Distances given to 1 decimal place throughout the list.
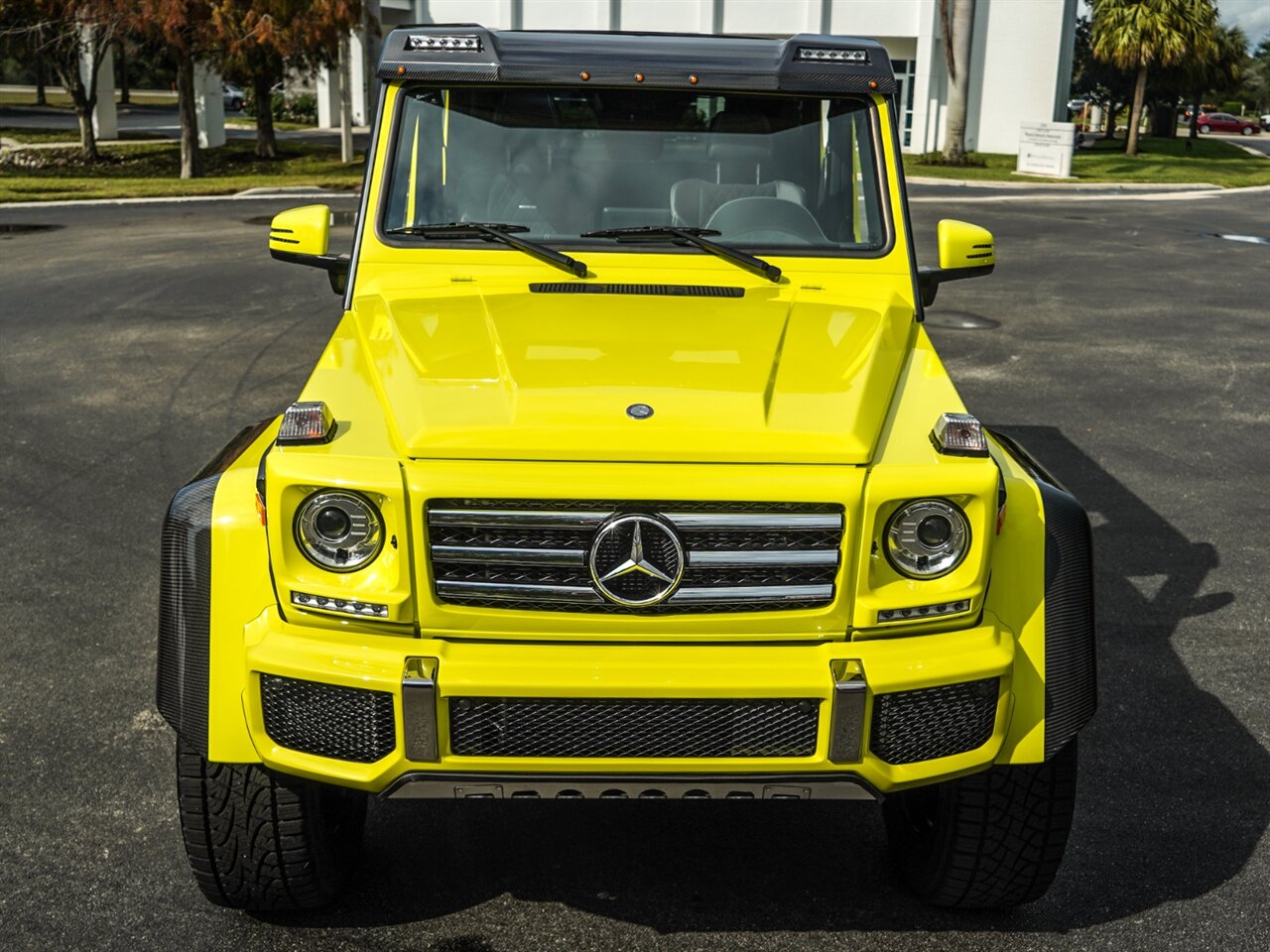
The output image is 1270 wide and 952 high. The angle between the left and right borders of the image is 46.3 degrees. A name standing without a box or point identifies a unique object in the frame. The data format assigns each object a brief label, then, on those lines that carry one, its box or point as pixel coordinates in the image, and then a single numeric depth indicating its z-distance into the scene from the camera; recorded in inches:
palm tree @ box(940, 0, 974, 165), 1401.3
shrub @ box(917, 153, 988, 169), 1469.0
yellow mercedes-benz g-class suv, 127.3
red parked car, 3083.2
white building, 1845.5
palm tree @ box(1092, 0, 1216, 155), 1761.8
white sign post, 1382.9
